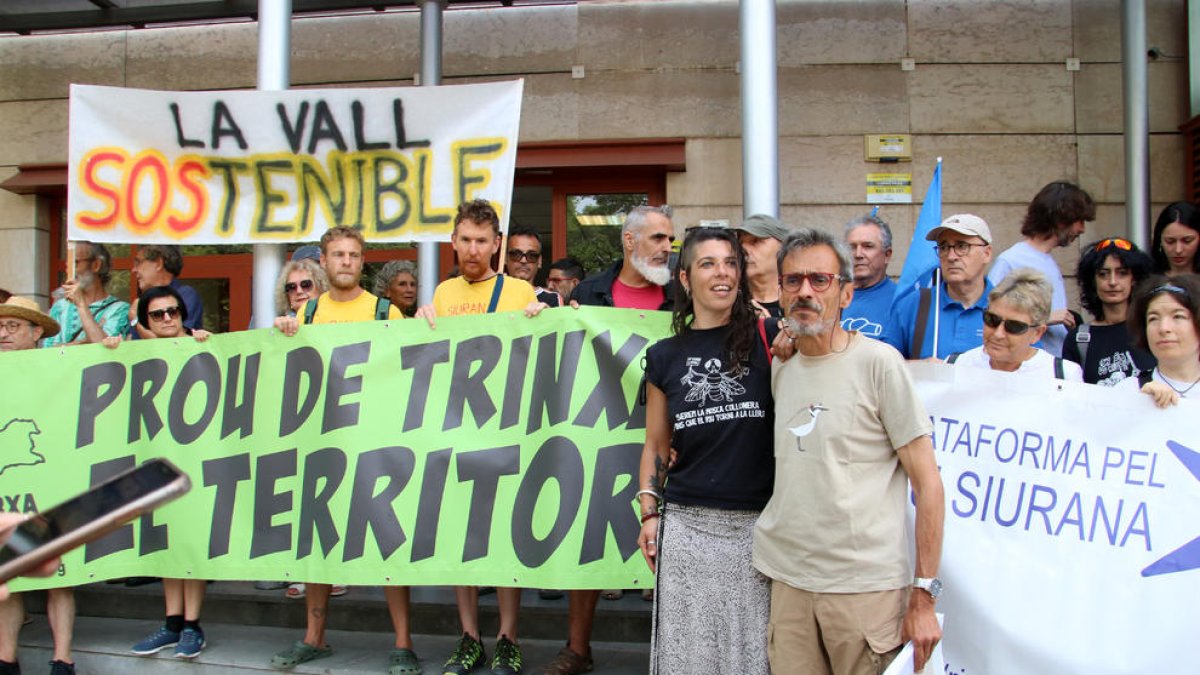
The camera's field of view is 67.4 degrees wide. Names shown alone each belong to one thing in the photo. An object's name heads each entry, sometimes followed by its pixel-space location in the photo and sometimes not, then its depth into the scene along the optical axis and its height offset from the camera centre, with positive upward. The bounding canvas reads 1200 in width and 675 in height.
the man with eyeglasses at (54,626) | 4.33 -1.37
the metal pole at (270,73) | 5.27 +1.66
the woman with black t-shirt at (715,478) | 2.71 -0.41
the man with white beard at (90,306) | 5.12 +0.23
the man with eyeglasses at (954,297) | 3.63 +0.20
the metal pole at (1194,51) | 7.01 +2.31
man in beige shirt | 2.45 -0.42
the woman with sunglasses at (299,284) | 4.75 +0.32
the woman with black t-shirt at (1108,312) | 3.77 +0.15
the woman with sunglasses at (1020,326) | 3.15 +0.07
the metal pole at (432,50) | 7.13 +2.41
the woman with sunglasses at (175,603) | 4.39 -1.28
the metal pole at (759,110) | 5.27 +1.42
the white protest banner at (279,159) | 5.16 +1.08
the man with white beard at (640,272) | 3.90 +0.33
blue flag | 3.87 +0.41
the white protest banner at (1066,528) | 2.91 -0.61
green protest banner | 3.93 -0.48
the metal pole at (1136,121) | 6.82 +1.72
